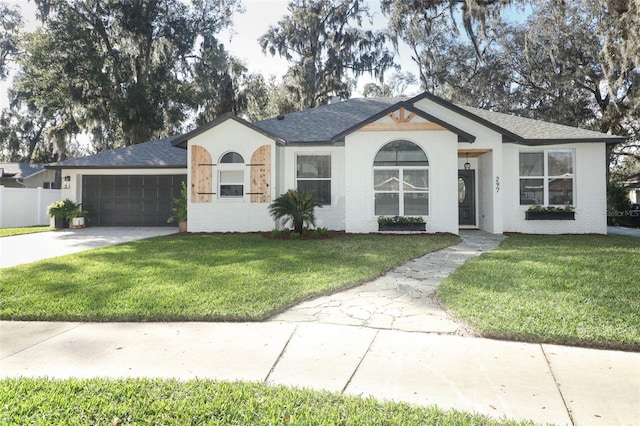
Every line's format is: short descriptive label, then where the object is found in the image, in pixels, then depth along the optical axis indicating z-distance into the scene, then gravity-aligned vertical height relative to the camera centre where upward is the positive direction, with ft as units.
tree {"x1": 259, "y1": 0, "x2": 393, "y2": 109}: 79.77 +37.98
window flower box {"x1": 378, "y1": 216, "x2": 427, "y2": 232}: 35.96 -0.94
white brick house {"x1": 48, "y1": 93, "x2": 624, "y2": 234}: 36.19 +4.61
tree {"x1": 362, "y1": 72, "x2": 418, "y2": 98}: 91.71 +32.58
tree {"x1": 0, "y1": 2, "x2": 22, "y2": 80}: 78.59 +40.26
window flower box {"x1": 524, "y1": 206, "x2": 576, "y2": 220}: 37.55 +0.07
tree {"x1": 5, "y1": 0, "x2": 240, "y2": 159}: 59.11 +26.12
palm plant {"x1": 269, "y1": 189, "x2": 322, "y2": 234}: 33.73 +0.72
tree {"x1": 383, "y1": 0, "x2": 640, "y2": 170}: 55.88 +25.88
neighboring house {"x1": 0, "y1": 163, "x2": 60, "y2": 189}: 71.92 +8.03
